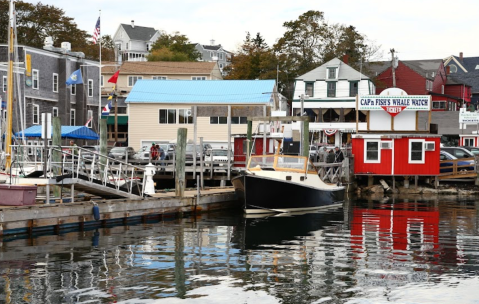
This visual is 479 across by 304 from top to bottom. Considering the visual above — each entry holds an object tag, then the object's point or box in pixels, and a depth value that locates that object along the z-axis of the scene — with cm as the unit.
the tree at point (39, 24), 7912
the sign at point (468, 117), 6259
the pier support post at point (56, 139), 2452
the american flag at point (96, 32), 4975
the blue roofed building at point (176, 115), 5600
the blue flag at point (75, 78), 4650
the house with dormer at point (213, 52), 14262
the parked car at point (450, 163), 4228
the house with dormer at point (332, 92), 7019
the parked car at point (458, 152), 4447
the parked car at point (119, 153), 4366
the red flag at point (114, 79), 4944
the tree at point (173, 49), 9969
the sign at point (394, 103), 4072
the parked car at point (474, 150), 4958
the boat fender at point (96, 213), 2212
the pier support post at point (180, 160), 2639
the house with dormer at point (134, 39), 12744
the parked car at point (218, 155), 4221
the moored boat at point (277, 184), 2764
